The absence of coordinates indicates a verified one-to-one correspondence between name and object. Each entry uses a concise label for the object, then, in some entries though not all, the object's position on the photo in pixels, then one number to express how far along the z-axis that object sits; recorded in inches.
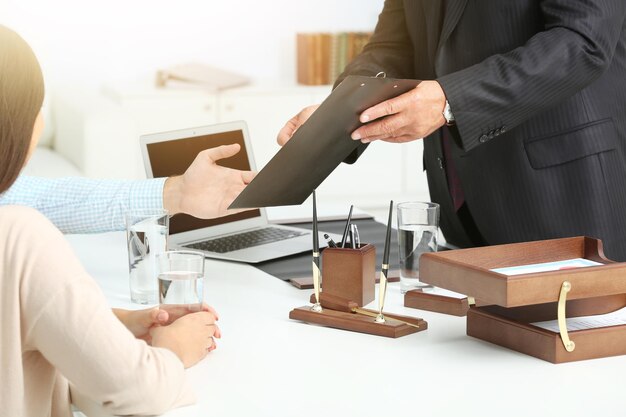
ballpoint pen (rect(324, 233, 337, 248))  92.7
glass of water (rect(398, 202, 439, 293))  94.3
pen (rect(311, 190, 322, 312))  88.9
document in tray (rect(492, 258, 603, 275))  84.6
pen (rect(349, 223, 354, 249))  91.9
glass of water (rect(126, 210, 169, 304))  91.7
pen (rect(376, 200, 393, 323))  86.2
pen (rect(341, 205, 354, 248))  91.8
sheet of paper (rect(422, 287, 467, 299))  91.0
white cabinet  215.7
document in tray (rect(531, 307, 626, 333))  82.9
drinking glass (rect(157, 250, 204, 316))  83.9
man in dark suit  98.0
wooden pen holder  90.7
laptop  107.2
